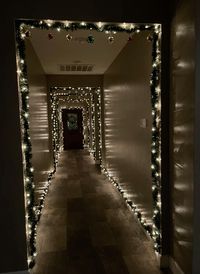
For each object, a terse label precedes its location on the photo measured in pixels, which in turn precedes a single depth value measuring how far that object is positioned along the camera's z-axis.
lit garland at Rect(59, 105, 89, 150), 9.04
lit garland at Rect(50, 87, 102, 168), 5.19
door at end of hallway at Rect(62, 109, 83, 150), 9.13
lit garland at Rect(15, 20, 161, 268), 1.68
